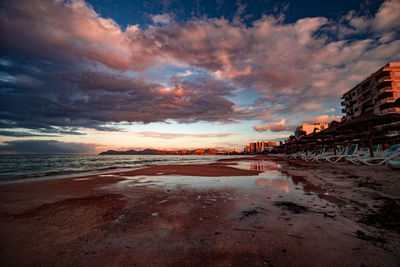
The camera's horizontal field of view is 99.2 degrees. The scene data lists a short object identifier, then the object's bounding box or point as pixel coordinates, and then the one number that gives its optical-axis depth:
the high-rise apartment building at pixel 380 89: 43.53
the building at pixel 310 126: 111.73
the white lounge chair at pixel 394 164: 8.39
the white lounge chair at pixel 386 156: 9.54
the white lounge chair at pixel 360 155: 11.70
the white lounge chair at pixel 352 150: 14.71
